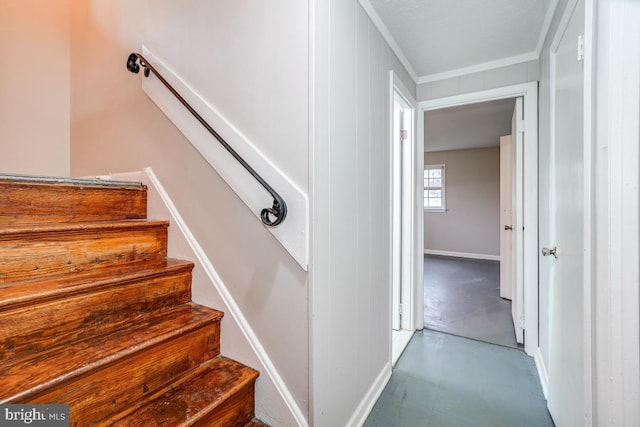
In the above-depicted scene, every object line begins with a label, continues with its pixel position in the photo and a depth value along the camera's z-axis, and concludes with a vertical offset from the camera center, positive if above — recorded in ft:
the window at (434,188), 20.93 +1.73
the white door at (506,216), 9.86 -0.17
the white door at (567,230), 3.67 -0.28
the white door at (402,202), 7.97 +0.26
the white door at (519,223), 7.36 -0.32
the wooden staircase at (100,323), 2.93 -1.40
